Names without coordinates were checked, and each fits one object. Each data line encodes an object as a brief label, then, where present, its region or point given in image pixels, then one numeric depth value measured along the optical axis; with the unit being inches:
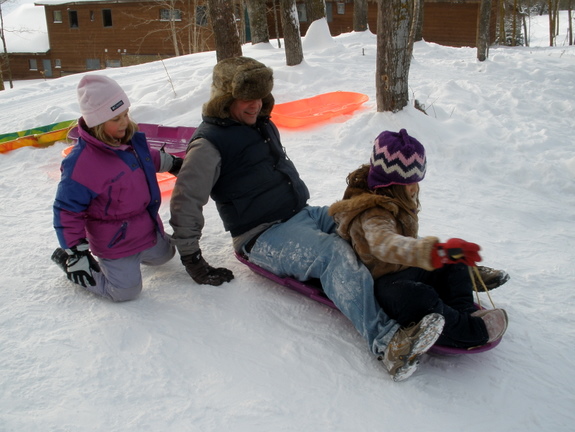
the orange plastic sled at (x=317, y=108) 204.4
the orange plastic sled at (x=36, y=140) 182.9
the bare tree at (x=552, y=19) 751.1
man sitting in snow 96.7
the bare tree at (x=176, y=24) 837.2
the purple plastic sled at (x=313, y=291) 81.0
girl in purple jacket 90.7
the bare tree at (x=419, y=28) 496.5
